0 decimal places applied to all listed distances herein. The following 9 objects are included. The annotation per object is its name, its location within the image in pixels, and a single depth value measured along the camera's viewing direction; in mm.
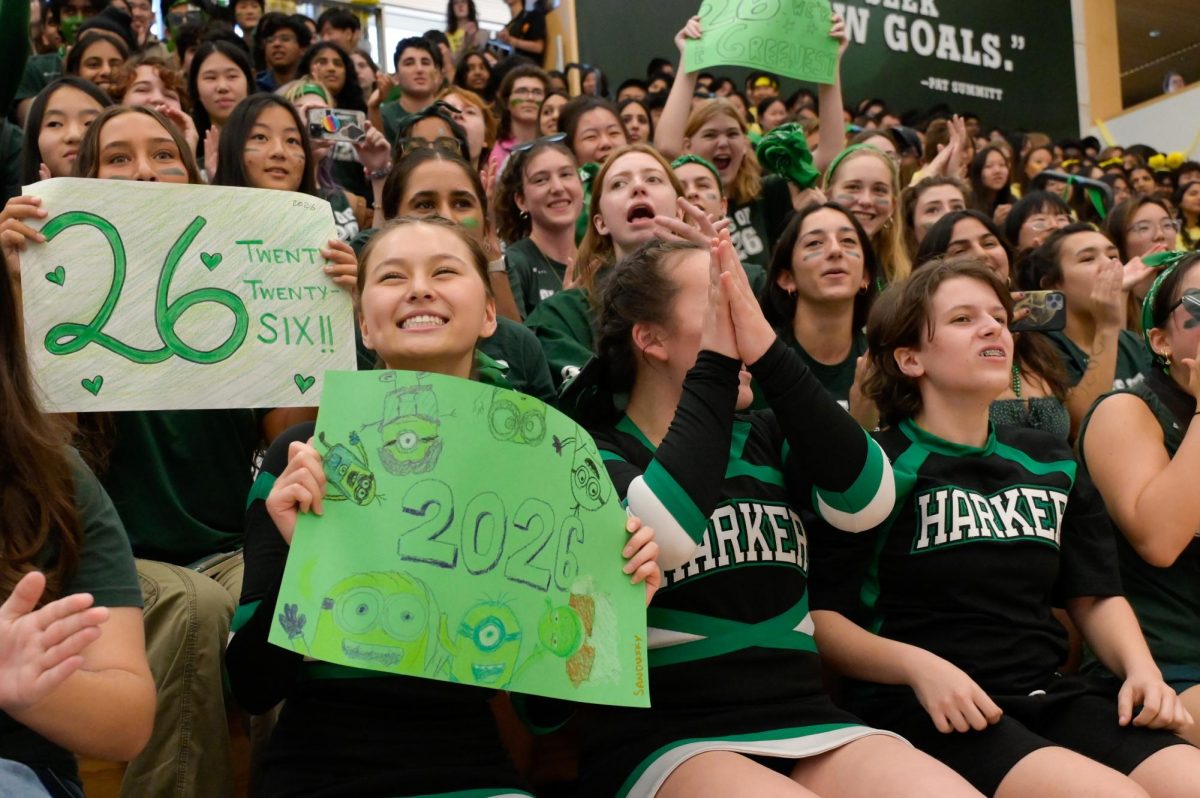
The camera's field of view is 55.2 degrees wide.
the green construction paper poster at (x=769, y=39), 4102
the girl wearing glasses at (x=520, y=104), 5633
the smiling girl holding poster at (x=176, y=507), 1804
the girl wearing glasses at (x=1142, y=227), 4516
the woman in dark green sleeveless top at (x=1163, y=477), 2176
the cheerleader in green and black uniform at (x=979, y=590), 1853
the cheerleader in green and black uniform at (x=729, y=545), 1687
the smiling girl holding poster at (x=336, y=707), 1520
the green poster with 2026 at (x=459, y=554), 1414
